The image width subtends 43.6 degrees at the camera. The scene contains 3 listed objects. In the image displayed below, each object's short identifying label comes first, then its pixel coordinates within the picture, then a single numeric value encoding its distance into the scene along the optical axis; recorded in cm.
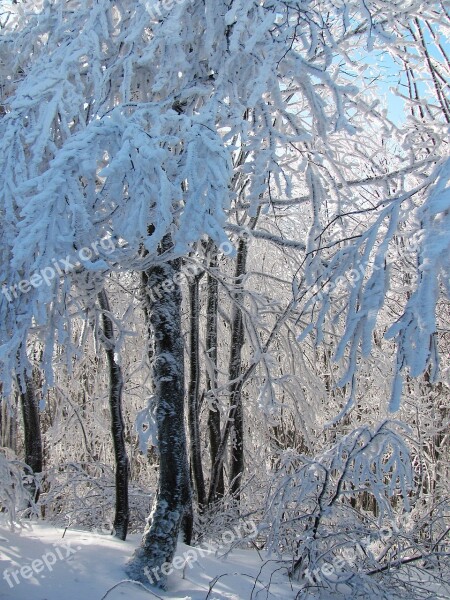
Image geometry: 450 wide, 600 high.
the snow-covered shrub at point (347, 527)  338
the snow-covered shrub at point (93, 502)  539
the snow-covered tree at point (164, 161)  242
